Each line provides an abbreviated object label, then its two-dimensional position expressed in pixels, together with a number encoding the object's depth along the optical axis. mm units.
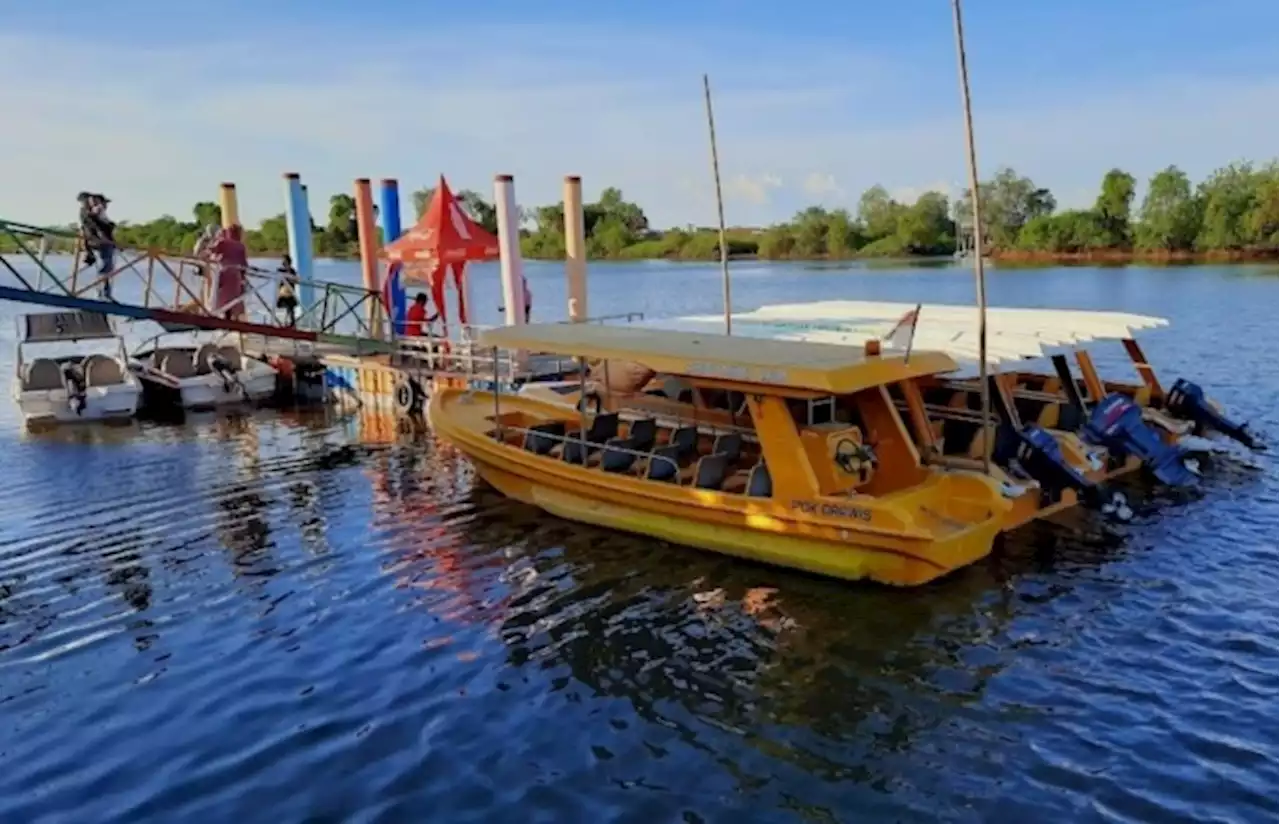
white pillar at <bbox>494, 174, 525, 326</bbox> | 23562
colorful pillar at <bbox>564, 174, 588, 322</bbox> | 24594
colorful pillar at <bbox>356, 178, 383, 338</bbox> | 28547
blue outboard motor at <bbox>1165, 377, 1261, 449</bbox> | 17375
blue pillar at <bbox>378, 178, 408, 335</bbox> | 27016
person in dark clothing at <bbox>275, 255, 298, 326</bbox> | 26844
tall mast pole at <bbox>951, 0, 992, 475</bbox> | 12984
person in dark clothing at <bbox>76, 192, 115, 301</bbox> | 22047
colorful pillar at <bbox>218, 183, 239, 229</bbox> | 31578
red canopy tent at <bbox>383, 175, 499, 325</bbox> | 24547
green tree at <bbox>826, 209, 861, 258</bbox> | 115188
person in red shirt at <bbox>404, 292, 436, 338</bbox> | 26469
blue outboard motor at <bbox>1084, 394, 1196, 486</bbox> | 15375
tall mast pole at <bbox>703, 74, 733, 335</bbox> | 21047
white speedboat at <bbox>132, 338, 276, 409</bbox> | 26125
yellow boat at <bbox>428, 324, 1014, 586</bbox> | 12062
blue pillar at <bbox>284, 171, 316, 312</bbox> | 29281
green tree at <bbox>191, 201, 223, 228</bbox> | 101425
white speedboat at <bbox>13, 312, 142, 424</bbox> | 24359
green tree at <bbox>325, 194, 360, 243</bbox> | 113394
